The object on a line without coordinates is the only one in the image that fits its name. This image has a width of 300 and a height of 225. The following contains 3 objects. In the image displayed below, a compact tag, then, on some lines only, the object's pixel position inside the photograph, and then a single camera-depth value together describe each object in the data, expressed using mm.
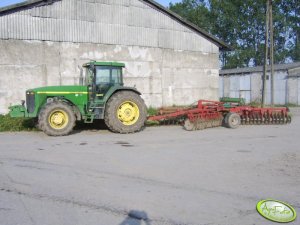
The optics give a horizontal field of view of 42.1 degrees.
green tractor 13045
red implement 15148
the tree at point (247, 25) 63531
